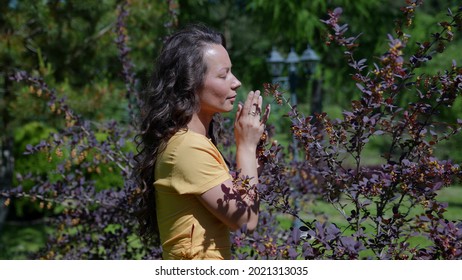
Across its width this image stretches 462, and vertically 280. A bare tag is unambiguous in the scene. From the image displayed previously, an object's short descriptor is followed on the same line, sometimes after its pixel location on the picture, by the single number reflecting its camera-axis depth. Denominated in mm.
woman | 2070
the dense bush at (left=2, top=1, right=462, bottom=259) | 2105
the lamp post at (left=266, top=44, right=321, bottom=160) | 9345
